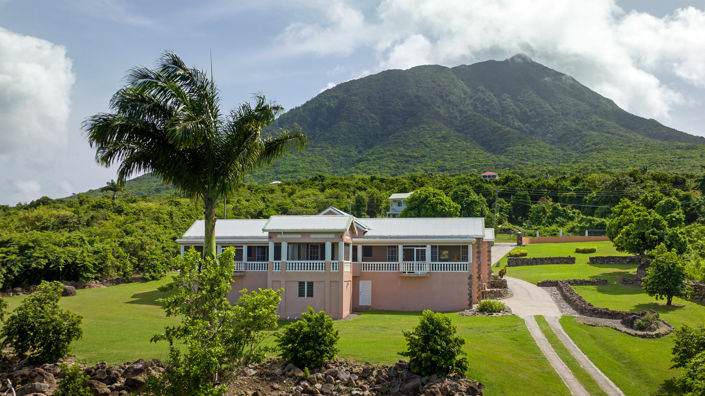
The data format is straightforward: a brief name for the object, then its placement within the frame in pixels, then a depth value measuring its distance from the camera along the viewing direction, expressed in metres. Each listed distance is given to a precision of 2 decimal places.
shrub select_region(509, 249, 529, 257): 52.68
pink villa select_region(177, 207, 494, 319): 28.47
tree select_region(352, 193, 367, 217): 74.21
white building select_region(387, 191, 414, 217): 78.50
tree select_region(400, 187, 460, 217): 60.47
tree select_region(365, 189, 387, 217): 77.75
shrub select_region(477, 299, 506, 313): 28.00
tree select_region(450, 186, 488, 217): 72.50
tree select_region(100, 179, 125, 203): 68.25
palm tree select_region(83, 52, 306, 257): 16.39
